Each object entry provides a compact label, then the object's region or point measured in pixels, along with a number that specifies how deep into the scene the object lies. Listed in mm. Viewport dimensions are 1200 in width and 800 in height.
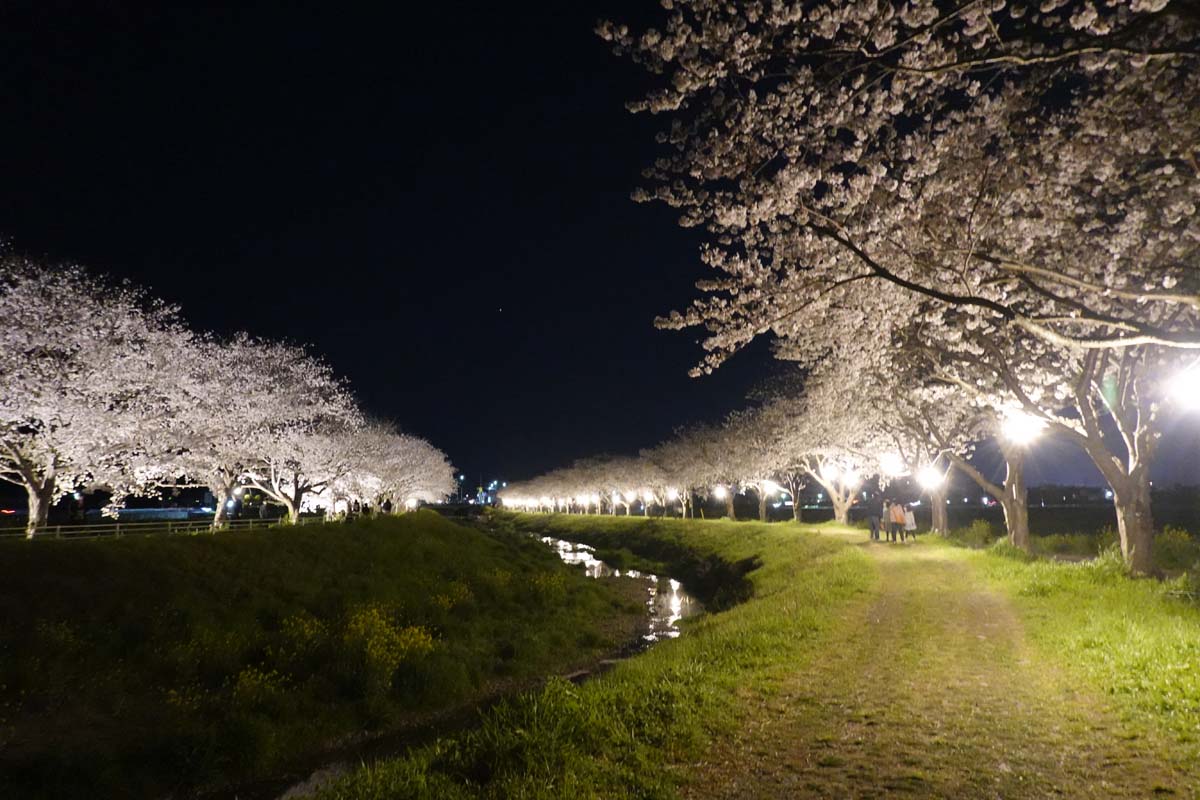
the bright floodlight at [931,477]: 33750
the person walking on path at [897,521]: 30656
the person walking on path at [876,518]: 32219
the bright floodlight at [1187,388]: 14539
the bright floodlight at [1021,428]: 19456
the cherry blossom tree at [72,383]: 23438
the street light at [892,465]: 41622
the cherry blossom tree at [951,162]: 8766
